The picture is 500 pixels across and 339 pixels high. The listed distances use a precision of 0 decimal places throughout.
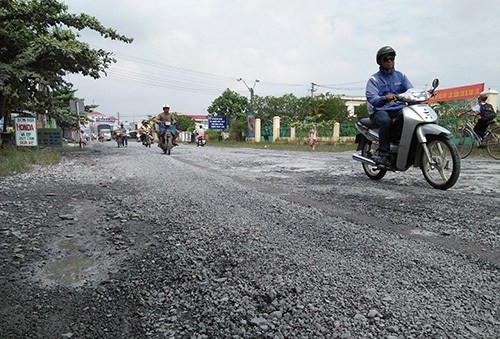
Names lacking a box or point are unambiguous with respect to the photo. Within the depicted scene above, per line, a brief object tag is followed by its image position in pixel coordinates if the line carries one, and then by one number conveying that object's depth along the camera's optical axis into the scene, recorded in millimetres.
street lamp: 37878
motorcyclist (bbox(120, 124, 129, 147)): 20948
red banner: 22444
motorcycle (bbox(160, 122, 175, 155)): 11211
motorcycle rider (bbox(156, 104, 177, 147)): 11461
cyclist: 8307
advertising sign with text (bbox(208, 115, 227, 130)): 41625
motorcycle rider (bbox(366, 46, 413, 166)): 4219
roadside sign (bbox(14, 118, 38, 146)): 10660
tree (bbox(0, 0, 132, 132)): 9258
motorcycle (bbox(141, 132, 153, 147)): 20484
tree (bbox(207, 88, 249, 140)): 52494
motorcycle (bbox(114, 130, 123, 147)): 19884
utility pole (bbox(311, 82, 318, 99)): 53131
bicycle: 8188
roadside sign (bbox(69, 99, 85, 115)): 14828
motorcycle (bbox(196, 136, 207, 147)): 25078
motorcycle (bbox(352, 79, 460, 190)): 3697
